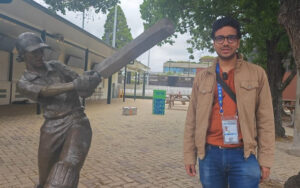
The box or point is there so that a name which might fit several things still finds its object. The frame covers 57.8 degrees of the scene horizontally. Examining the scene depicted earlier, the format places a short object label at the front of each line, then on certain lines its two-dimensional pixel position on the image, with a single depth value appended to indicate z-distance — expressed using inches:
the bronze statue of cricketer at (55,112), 94.9
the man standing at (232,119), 78.5
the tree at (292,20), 175.2
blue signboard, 586.9
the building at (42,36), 366.6
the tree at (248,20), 270.4
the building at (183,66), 2296.3
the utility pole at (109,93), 748.8
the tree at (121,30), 1482.5
